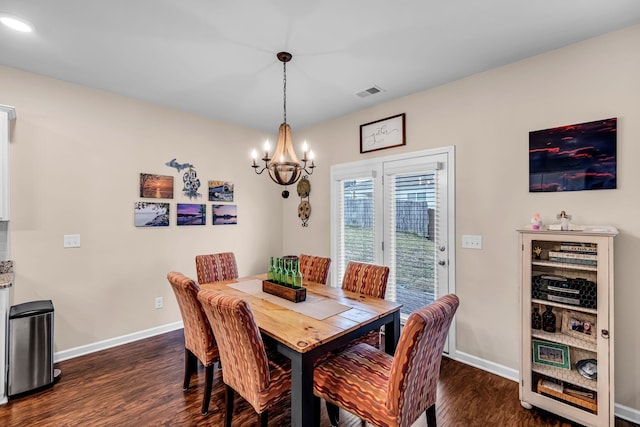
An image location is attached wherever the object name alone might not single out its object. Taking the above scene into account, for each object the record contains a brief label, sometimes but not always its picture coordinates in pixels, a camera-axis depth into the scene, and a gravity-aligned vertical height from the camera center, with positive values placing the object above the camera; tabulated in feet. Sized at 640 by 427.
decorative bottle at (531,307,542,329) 7.33 -2.64
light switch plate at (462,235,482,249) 9.14 -0.89
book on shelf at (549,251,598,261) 6.59 -0.98
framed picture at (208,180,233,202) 13.19 +1.06
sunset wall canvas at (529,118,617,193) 7.07 +1.40
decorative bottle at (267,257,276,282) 8.54 -1.71
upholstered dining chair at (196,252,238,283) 10.64 -1.95
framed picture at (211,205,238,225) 13.33 +0.01
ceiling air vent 10.28 +4.32
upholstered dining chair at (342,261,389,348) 8.56 -1.99
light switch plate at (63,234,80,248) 9.67 -0.84
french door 9.97 -0.28
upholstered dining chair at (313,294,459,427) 4.74 -3.07
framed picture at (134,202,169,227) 11.19 +0.03
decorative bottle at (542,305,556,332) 7.25 -2.65
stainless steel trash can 7.68 -3.51
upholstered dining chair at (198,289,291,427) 5.28 -2.69
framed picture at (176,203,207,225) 12.27 +0.02
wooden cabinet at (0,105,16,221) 7.64 +1.45
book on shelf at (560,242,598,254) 6.61 -0.79
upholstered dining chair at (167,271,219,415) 6.82 -2.69
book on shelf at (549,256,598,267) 6.61 -1.11
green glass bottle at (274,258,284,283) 8.34 -1.61
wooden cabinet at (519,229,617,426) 6.31 -2.62
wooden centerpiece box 7.52 -2.03
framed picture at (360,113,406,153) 11.05 +3.09
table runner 6.75 -2.23
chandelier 7.87 +1.46
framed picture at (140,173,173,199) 11.29 +1.12
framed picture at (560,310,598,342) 6.84 -2.65
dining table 5.27 -2.26
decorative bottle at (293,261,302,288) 7.89 -1.74
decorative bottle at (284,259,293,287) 8.01 -1.58
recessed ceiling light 6.55 +4.34
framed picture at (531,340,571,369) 7.11 -3.42
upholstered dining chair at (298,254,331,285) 10.39 -1.94
